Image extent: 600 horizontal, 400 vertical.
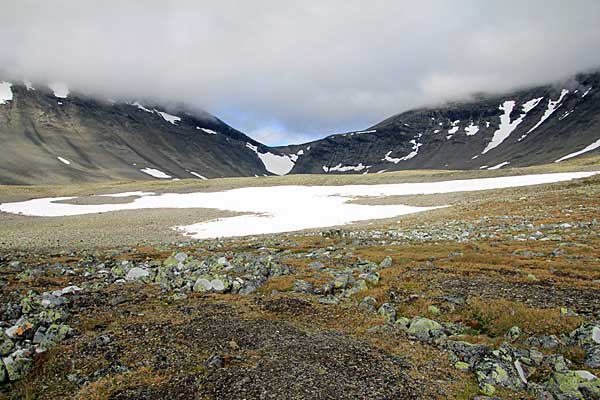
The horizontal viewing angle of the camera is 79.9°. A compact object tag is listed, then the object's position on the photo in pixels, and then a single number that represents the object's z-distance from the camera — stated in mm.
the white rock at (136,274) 19766
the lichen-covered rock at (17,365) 9656
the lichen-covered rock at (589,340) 9484
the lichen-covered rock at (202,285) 17625
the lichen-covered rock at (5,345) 10477
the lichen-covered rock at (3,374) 9485
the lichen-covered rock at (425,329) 12039
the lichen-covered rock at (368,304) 14941
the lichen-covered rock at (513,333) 11484
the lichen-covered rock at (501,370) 8961
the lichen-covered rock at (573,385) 8117
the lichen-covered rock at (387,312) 13703
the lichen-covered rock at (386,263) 21297
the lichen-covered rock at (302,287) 17453
